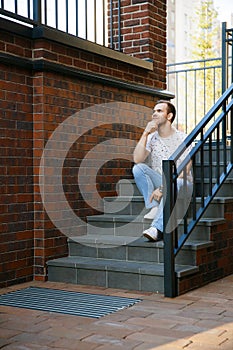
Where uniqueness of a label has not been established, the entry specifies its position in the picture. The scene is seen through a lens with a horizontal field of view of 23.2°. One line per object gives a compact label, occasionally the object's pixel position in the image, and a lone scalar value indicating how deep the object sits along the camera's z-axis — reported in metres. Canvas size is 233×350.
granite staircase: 4.23
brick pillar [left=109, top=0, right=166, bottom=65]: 5.94
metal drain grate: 3.66
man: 4.81
